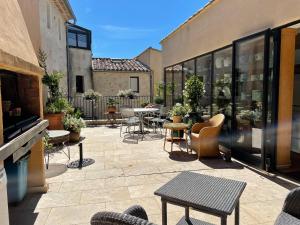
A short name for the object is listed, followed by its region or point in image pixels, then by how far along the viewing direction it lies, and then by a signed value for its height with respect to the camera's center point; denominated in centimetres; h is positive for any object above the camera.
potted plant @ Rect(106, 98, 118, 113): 1150 -34
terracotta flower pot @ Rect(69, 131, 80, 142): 764 -119
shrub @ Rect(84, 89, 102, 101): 1274 +18
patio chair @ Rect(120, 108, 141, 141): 852 -65
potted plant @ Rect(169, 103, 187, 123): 798 -48
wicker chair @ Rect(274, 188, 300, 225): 212 -99
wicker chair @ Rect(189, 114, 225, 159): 560 -97
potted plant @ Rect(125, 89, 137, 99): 1422 +26
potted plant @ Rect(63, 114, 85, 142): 763 -88
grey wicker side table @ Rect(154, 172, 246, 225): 191 -82
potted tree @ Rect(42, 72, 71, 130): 774 -19
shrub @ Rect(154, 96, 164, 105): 1173 -7
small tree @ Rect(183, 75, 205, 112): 696 +21
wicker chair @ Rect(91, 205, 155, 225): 127 -64
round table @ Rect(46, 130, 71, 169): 489 -76
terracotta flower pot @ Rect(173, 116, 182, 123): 796 -67
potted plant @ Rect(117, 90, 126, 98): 1419 +26
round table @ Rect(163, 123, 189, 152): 618 -71
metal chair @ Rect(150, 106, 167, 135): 985 -72
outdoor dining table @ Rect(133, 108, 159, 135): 868 -48
